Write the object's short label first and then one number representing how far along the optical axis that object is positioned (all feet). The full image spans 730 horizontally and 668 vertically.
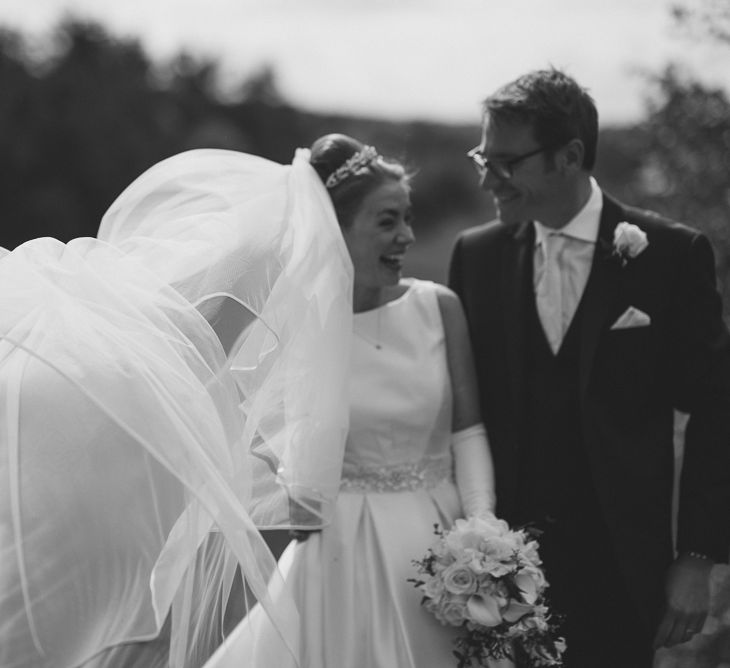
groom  12.45
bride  12.00
